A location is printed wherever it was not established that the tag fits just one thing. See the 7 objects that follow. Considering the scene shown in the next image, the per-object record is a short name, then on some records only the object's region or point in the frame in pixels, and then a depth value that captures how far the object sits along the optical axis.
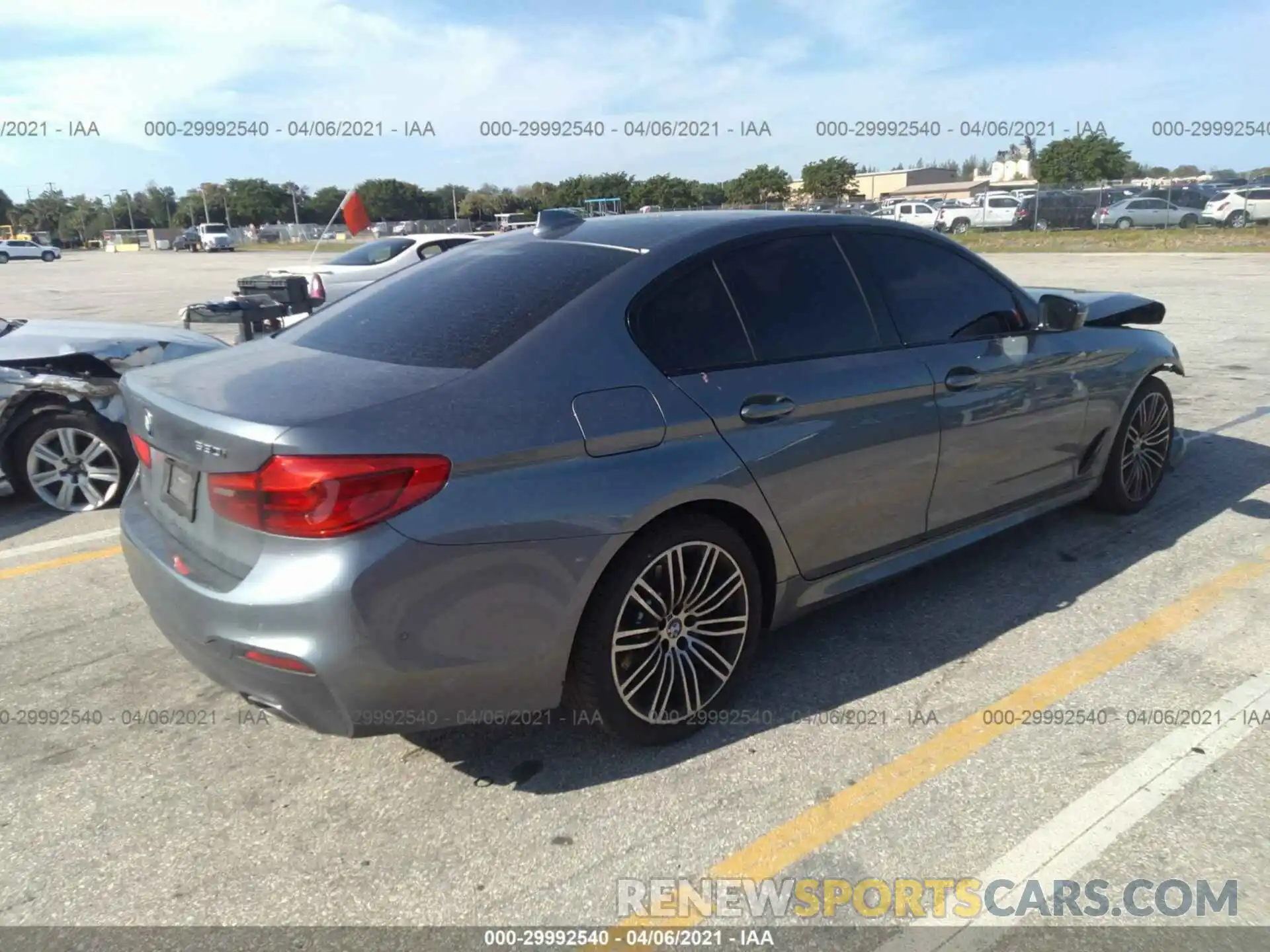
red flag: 12.10
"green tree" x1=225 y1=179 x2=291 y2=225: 98.62
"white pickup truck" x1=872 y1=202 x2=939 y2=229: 39.12
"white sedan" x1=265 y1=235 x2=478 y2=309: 12.83
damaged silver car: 5.40
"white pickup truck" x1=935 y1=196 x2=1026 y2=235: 39.00
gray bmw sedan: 2.43
